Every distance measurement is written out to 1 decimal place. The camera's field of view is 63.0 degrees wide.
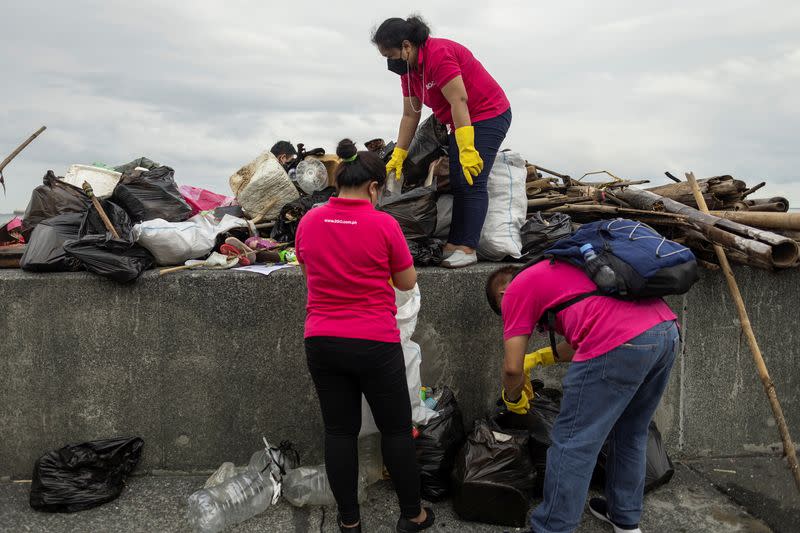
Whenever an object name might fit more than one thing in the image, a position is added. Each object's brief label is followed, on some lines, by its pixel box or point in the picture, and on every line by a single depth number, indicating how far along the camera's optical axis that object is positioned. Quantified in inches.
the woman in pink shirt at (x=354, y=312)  109.3
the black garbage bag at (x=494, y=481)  129.1
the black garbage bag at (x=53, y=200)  177.5
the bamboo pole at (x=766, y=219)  154.5
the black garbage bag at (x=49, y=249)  149.5
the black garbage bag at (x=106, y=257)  145.0
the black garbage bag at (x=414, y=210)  164.7
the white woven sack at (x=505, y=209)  171.3
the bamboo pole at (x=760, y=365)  136.9
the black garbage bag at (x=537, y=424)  141.3
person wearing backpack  103.5
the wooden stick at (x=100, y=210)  162.4
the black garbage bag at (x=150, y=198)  180.7
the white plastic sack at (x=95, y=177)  205.9
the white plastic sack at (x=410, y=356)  137.3
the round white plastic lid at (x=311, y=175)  199.5
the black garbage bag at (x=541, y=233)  173.3
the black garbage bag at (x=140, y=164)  238.6
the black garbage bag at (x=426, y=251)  159.3
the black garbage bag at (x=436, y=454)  137.2
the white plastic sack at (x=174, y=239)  153.6
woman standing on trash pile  159.9
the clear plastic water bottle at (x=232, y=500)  131.7
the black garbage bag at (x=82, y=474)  138.2
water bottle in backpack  102.2
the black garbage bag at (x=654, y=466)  145.0
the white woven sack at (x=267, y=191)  194.2
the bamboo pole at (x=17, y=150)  185.0
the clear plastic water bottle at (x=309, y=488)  139.9
